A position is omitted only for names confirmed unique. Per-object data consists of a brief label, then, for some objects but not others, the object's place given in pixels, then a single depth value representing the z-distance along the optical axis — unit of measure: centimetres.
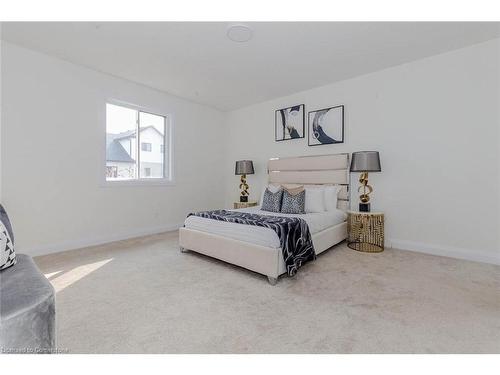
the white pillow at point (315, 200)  339
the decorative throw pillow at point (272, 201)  340
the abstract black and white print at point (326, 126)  381
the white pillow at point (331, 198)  357
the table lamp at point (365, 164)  318
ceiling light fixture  242
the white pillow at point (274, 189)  360
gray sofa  92
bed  227
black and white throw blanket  228
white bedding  230
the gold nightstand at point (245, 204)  445
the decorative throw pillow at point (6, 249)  125
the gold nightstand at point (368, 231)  320
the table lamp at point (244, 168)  463
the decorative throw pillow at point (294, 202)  324
